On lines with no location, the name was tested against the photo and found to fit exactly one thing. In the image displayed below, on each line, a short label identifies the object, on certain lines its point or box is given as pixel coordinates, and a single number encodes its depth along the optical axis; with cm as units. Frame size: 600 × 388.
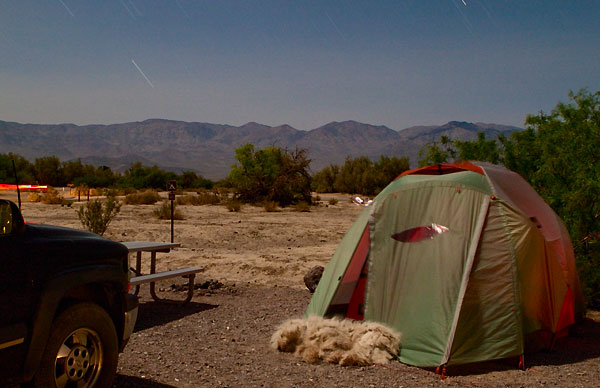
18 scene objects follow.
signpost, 1513
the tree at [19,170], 4291
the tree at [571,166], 948
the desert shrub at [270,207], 3250
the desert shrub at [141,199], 3491
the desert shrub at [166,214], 2444
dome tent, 621
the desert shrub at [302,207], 3334
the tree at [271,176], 3697
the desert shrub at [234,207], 3130
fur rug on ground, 624
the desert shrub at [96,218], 1639
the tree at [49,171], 6166
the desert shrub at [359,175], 6203
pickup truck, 371
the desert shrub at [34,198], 3420
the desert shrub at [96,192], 4459
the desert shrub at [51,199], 3256
